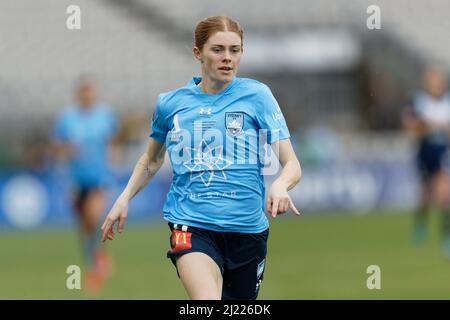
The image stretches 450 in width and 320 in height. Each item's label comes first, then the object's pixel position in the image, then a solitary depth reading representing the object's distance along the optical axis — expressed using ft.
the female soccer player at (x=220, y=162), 20.52
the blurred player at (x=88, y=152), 47.37
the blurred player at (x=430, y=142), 56.95
